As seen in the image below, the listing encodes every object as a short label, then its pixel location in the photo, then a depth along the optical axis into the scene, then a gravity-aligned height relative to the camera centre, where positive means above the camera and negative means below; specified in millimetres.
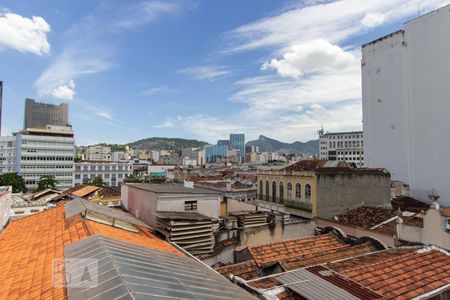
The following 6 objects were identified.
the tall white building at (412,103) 35656 +7645
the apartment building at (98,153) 171625 +4743
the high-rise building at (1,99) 128188 +25707
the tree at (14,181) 59625 -4033
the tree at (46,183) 63725 -4724
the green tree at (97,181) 71250 -4750
